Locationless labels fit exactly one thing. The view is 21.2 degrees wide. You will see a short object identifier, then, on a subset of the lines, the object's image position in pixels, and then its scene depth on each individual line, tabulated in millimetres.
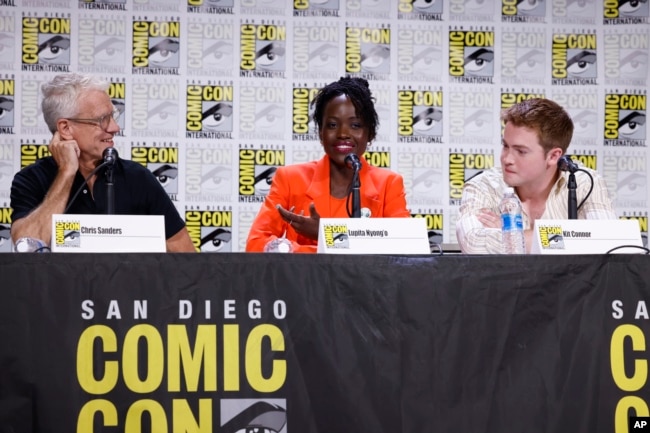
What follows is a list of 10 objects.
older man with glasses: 6247
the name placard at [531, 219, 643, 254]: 4788
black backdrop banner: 4234
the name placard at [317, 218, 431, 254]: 4678
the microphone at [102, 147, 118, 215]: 5125
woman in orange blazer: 6516
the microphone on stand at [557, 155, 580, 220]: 5405
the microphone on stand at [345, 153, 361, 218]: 5285
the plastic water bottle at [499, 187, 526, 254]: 5200
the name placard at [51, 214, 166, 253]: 4551
